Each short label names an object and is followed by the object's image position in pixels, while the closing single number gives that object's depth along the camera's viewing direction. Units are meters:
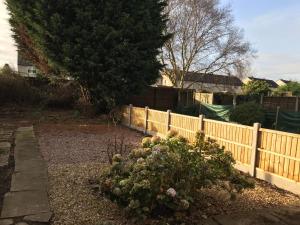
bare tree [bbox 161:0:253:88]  22.12
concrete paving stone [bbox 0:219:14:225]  2.87
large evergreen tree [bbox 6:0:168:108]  10.78
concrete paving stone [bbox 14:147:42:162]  5.47
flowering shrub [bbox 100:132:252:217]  3.00
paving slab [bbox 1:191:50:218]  3.11
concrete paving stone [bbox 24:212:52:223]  2.97
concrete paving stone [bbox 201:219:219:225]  3.01
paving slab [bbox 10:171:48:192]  3.88
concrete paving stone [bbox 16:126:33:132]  8.82
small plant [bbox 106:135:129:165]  5.92
